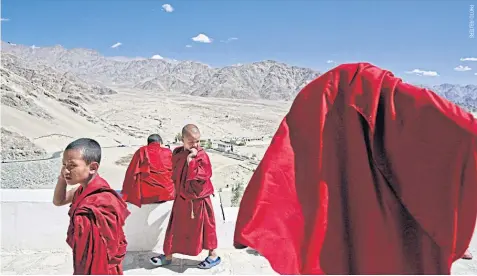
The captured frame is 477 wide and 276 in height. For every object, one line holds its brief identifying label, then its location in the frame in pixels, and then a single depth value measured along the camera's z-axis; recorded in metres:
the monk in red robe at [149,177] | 4.29
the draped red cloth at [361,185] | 1.25
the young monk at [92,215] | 2.00
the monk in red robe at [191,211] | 4.03
